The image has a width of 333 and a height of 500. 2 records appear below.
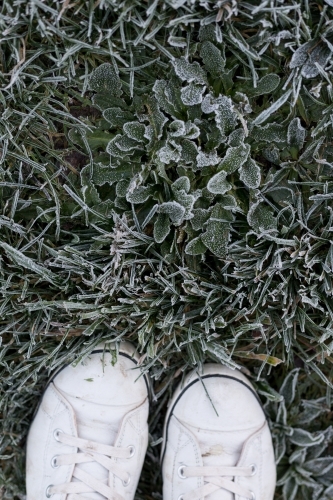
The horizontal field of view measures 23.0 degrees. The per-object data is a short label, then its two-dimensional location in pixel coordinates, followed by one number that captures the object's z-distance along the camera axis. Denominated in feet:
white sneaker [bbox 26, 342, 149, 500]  2.23
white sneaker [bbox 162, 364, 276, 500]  2.24
